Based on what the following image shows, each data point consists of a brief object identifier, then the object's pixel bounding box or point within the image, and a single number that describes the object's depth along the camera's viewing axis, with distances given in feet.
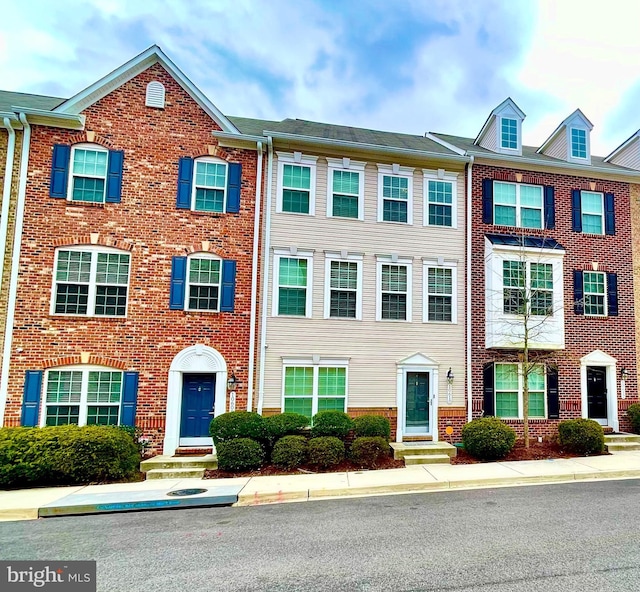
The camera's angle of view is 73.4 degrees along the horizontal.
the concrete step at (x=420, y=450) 36.40
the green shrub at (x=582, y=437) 37.68
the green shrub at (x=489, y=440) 35.94
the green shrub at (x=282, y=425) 34.83
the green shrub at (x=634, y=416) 43.83
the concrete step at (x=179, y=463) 33.30
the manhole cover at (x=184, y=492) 27.63
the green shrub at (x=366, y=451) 34.19
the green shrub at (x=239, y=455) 32.53
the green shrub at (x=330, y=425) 35.94
